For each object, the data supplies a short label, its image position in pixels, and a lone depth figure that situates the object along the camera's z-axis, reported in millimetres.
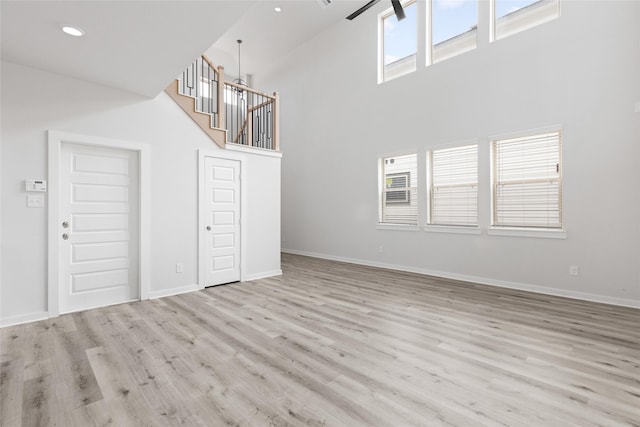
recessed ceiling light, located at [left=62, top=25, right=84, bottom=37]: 2663
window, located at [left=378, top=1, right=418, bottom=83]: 6223
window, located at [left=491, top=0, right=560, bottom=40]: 4637
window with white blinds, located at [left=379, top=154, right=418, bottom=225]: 6229
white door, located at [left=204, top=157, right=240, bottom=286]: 4910
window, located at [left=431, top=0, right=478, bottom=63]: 5410
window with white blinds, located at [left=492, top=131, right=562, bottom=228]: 4578
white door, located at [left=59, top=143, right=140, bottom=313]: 3764
